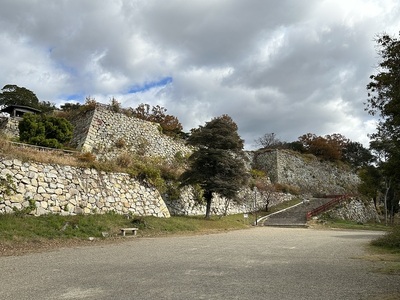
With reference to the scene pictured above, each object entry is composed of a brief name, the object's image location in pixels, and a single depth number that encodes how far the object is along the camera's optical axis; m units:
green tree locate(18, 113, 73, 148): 20.83
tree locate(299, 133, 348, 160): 55.50
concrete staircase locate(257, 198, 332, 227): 31.85
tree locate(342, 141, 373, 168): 60.91
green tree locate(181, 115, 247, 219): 23.60
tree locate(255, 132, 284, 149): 67.25
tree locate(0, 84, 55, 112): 42.66
